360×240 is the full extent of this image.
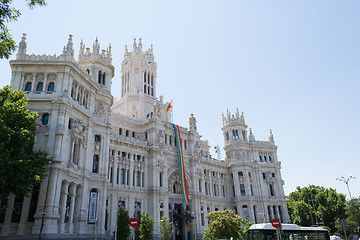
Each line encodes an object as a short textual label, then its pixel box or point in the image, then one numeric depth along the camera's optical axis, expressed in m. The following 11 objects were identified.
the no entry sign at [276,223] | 22.19
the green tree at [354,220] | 56.95
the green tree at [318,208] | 74.44
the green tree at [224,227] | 38.97
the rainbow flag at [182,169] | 55.97
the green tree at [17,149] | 23.47
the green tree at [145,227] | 40.69
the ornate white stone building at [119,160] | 32.28
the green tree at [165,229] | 43.44
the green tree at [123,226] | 38.00
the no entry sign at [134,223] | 27.30
